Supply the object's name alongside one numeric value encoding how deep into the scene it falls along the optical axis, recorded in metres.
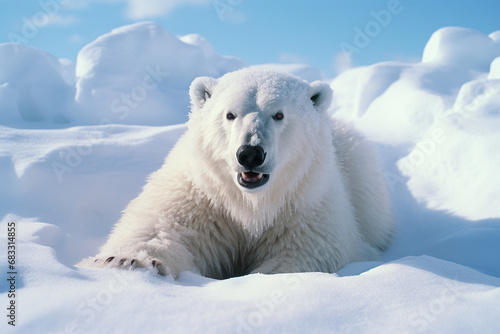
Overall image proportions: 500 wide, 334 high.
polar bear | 2.38
